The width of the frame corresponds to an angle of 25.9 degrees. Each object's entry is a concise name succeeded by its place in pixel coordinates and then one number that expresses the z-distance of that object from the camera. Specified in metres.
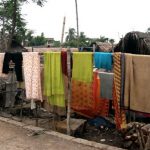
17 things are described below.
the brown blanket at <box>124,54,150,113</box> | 5.66
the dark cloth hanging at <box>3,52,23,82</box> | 8.01
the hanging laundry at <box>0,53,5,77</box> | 8.40
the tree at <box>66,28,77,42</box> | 51.34
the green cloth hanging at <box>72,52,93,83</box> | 6.34
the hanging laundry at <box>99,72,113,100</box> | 6.46
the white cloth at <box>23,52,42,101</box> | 7.43
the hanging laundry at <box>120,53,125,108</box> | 5.85
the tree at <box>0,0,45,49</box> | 16.67
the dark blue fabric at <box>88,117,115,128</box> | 7.66
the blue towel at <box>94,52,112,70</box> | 6.09
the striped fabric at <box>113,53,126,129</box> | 5.91
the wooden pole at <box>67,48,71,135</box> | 6.60
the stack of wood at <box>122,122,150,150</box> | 5.83
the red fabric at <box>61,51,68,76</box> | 6.76
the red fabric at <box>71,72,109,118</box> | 7.13
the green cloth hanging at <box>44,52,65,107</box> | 6.97
